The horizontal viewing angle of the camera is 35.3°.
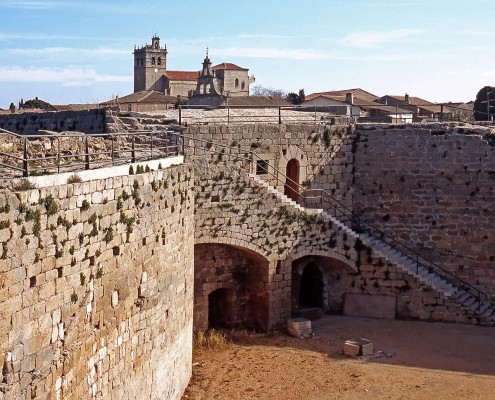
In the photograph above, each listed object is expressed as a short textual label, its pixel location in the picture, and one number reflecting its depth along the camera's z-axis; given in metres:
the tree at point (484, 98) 49.12
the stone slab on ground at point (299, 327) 20.67
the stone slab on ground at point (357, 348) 19.06
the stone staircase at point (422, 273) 21.80
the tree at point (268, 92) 81.41
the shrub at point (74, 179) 10.33
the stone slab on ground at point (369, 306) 22.47
